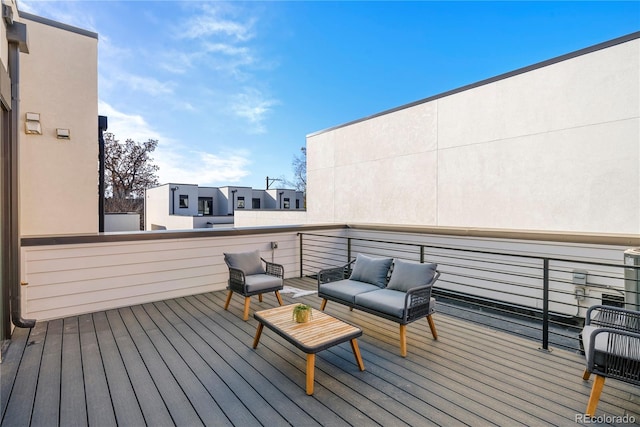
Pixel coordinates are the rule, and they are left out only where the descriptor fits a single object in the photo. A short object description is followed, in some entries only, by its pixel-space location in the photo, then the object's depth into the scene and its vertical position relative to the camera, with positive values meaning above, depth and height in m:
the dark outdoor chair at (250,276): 3.73 -0.93
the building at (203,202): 18.95 +0.52
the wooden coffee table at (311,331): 2.18 -1.01
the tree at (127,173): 19.52 +2.52
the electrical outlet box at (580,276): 4.06 -0.88
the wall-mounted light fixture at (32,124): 3.76 +1.06
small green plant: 2.59 -0.93
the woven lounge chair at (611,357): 1.74 -0.89
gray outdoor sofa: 2.84 -0.90
